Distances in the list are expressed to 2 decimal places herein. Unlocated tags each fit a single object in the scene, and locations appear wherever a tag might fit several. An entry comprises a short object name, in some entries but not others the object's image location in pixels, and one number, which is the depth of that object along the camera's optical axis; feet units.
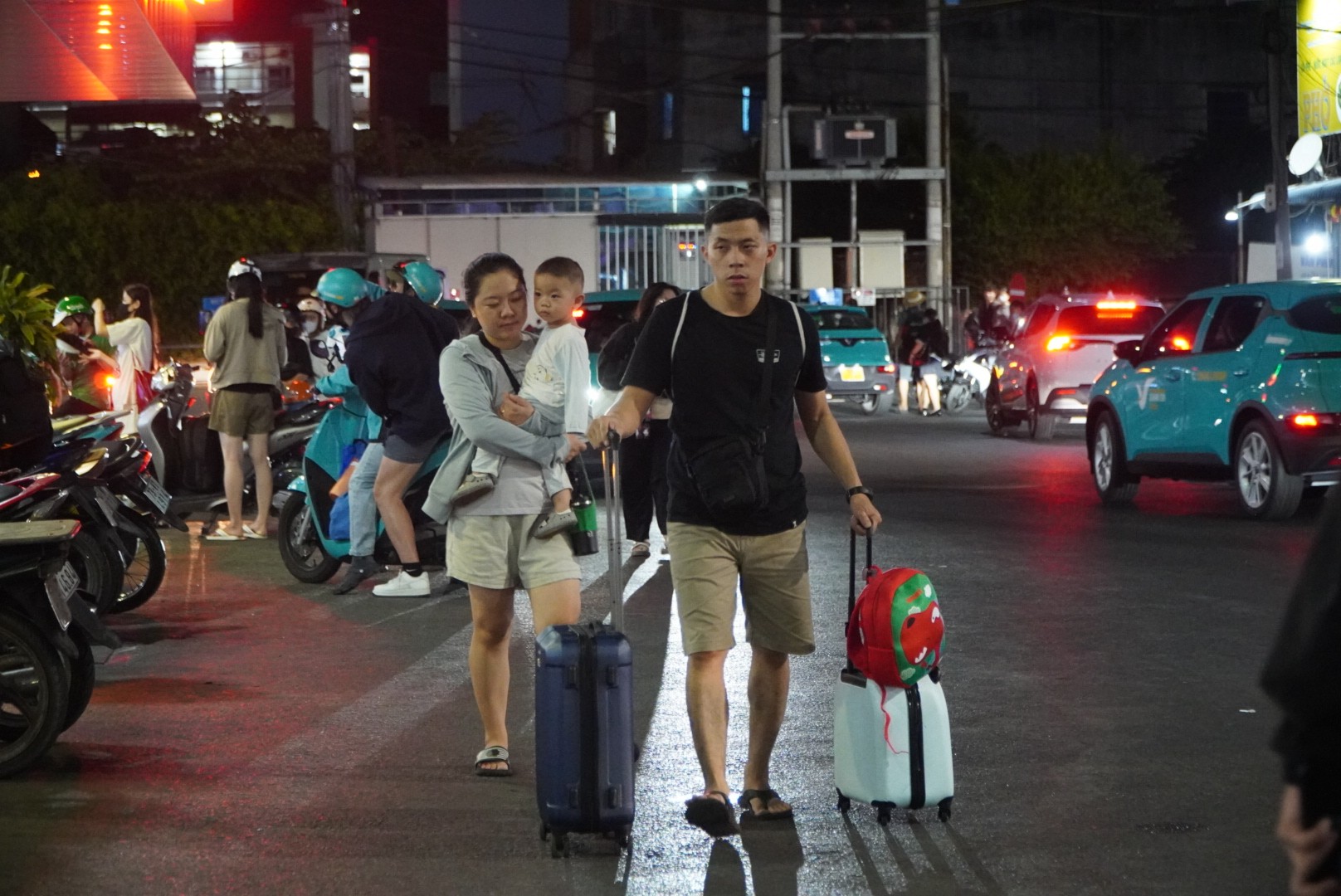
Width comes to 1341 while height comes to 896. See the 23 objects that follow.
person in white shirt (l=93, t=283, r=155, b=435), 48.47
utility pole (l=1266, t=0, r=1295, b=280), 81.20
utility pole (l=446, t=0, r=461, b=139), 191.42
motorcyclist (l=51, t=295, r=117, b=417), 44.80
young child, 20.99
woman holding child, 20.99
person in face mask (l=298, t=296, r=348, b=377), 47.16
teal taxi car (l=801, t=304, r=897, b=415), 92.07
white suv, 73.92
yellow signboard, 87.76
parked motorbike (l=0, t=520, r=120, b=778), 21.94
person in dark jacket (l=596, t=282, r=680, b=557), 37.42
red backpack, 19.01
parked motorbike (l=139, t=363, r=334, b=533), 48.34
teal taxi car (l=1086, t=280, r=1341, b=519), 43.34
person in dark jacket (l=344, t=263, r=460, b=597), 33.53
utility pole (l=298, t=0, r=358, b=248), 118.93
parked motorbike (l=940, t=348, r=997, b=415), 96.53
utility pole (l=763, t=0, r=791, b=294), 120.78
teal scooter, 35.45
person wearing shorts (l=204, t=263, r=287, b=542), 42.73
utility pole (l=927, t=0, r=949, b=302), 120.47
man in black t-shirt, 19.04
